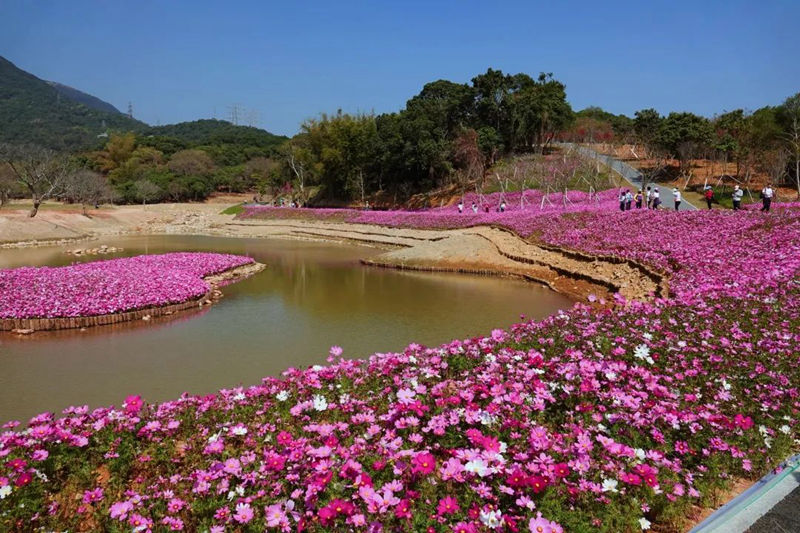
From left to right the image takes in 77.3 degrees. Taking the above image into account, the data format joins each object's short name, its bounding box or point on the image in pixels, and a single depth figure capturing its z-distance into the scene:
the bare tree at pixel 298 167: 62.22
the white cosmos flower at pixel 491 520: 2.85
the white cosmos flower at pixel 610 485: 3.31
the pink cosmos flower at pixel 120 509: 3.25
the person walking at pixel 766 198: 20.83
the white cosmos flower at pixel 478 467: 3.16
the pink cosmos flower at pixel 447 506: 2.91
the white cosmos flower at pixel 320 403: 4.35
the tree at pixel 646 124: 58.42
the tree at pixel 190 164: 83.56
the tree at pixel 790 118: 39.88
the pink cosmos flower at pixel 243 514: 3.11
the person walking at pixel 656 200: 27.37
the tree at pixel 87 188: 53.84
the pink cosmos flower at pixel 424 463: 3.17
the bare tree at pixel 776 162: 36.24
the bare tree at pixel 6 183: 53.91
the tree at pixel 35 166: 46.52
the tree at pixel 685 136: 47.16
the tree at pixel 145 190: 70.88
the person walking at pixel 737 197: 23.01
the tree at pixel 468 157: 45.22
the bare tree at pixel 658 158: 49.12
